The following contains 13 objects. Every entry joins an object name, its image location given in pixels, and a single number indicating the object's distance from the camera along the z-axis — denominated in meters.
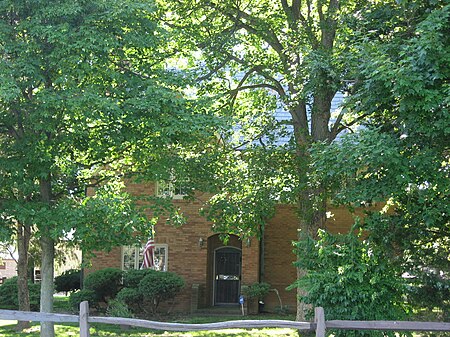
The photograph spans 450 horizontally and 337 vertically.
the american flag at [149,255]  23.17
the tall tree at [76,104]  12.41
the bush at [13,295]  23.75
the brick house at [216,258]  25.08
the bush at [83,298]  22.75
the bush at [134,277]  23.38
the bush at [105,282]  23.59
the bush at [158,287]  22.48
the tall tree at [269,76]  15.88
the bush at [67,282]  29.42
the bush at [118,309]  20.69
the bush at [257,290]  23.90
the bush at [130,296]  22.31
